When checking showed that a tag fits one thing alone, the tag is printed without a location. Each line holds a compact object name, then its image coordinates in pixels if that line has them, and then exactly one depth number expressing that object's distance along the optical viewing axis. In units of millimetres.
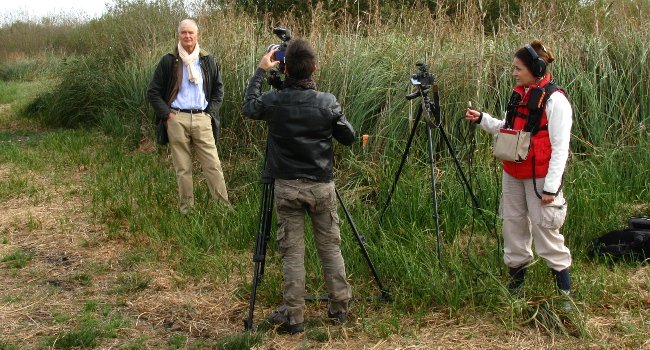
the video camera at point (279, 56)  4391
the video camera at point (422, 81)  4891
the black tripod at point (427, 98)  4887
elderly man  6953
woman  4078
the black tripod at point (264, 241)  4480
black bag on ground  5152
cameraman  4273
